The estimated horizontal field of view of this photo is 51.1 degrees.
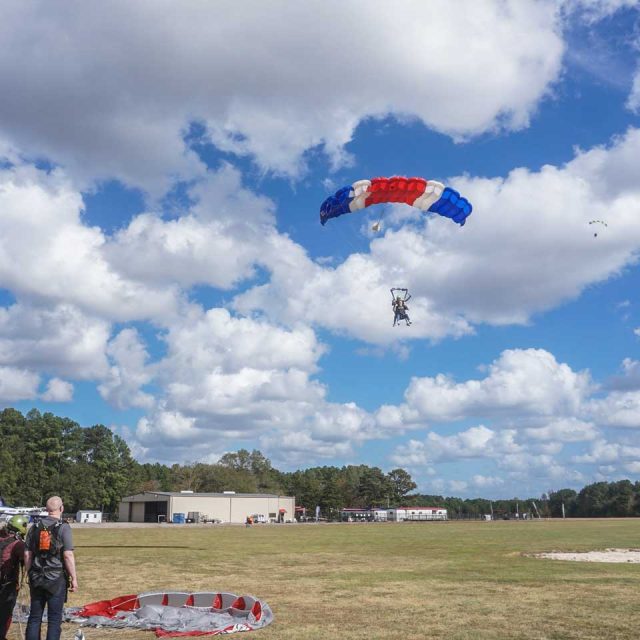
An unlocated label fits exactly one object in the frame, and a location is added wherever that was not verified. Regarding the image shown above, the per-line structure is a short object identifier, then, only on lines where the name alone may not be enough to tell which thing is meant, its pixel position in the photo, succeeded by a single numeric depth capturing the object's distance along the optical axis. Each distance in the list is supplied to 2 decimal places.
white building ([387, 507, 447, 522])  117.50
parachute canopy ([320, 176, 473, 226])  26.53
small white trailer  90.19
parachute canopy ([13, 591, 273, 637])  11.58
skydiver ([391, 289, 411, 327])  31.64
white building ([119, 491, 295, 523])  91.25
